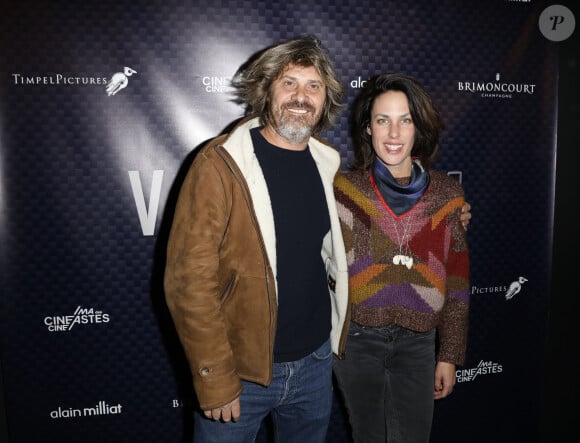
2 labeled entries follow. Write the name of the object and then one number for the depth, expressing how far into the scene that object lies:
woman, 1.54
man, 1.27
